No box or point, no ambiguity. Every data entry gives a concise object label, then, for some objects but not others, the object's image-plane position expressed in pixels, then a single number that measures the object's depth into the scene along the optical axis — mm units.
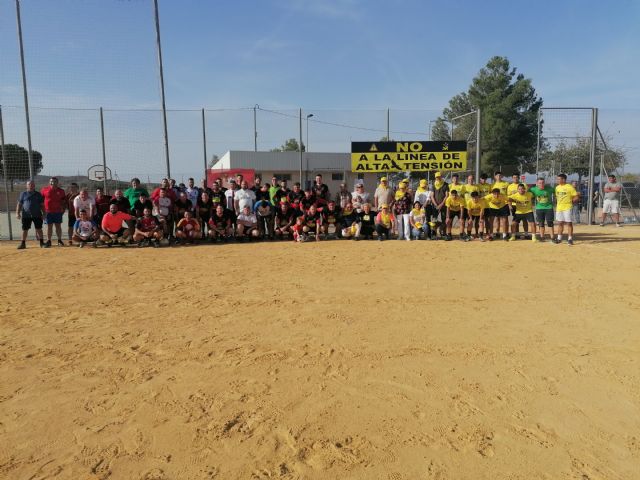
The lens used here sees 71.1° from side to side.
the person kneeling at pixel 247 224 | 12335
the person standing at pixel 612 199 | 14938
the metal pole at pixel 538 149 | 14969
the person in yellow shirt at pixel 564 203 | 11109
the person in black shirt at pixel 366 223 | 12625
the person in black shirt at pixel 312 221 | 12469
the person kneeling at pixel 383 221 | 12562
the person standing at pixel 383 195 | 13109
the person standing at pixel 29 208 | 11336
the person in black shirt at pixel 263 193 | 12797
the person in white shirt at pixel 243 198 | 12484
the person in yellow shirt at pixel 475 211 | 12281
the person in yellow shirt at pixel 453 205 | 12492
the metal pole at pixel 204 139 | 14540
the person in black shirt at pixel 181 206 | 12180
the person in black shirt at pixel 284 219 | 12719
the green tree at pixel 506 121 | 33781
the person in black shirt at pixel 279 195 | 12914
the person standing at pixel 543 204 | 11547
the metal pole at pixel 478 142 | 14491
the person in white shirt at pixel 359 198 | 13023
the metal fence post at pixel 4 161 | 12867
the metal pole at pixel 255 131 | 17044
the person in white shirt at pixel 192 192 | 12586
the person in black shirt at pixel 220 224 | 12188
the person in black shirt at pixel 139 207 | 11820
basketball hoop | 13461
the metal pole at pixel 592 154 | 15516
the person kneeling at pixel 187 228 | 11758
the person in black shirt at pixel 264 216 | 12523
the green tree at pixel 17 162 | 13069
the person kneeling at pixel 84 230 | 11625
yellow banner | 14953
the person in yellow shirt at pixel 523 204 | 11884
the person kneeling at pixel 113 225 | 11609
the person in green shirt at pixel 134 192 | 11945
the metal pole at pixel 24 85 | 12773
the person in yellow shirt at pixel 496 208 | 12055
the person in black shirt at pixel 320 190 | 12924
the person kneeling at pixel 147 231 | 11539
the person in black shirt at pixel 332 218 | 12703
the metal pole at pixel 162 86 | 13648
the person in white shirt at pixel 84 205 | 11789
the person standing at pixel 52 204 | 11578
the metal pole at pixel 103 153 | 13422
